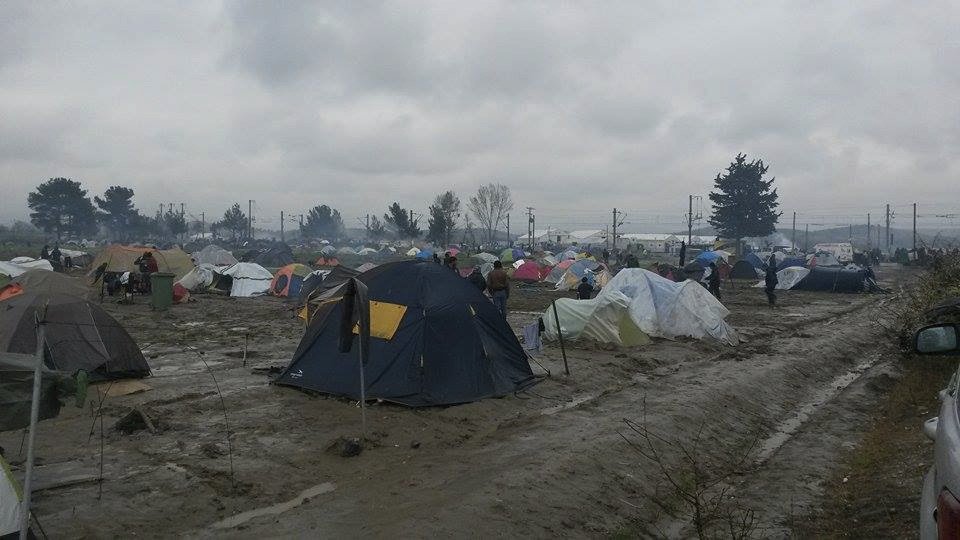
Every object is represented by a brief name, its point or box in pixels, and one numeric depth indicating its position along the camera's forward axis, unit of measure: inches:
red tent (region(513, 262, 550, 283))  1406.3
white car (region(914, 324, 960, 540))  104.0
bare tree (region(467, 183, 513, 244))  3956.7
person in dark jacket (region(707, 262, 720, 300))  987.3
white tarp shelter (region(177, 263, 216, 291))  1107.9
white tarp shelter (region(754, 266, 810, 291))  1415.5
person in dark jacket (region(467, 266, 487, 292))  707.4
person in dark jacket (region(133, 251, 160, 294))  976.3
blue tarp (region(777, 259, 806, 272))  1675.2
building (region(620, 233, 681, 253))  3506.6
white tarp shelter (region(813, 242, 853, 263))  2659.9
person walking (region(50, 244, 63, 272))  1400.1
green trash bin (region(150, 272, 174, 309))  888.3
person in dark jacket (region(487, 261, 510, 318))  674.2
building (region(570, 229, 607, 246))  4537.4
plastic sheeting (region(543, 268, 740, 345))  690.8
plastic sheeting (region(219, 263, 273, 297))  1112.8
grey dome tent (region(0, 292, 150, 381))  420.8
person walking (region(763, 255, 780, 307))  1069.1
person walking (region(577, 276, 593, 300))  754.0
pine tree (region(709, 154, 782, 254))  2694.4
